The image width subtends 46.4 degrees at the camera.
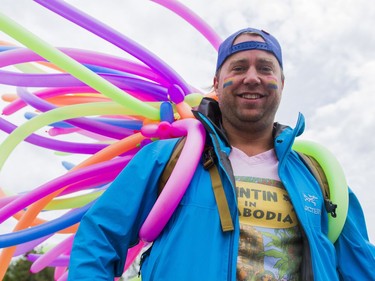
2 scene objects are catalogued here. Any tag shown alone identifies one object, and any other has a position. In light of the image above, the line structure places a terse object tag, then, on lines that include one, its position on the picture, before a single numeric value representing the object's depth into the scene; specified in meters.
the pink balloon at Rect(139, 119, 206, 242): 1.72
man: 1.64
